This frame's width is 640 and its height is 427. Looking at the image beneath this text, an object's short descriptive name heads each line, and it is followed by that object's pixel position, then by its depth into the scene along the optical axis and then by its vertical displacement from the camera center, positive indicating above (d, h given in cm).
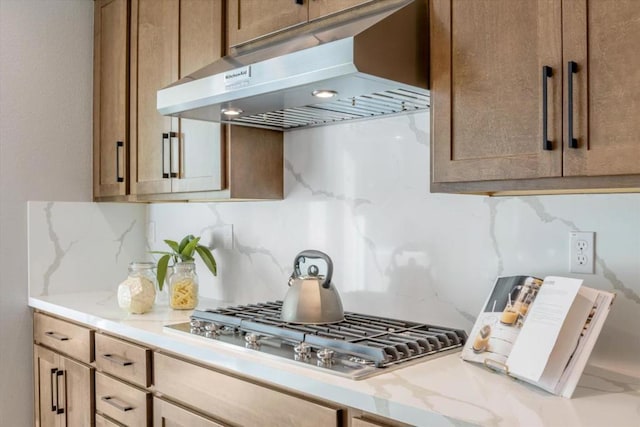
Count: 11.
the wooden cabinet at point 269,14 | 173 +62
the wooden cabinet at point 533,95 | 116 +25
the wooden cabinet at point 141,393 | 141 -54
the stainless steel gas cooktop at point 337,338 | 143 -35
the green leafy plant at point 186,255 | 250 -18
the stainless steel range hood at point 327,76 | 144 +36
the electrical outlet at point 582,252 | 149 -10
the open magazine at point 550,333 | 121 -26
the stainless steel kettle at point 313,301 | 176 -27
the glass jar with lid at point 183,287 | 239 -30
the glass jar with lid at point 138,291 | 228 -31
